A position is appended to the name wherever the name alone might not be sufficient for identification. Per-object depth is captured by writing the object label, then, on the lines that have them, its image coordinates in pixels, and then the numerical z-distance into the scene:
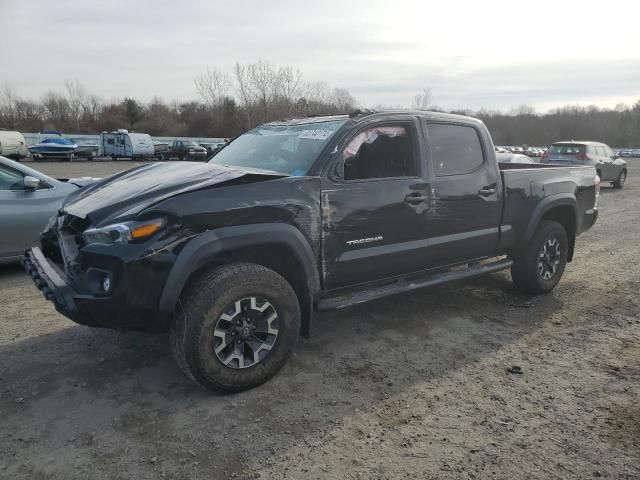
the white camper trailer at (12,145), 29.94
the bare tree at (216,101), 39.64
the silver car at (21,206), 5.65
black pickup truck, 2.94
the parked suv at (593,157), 16.42
